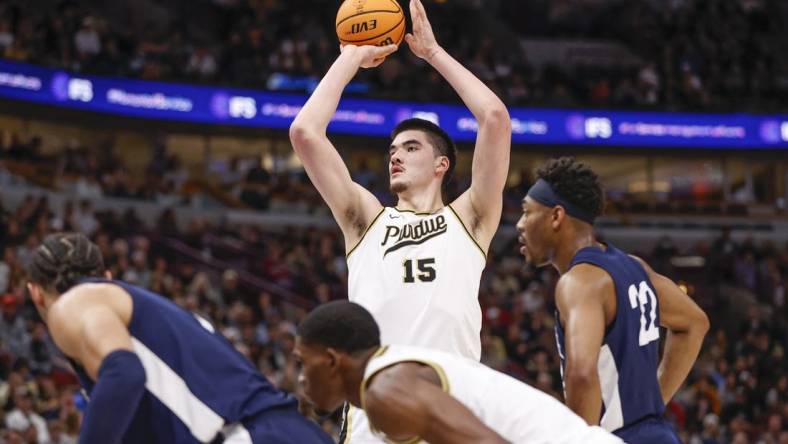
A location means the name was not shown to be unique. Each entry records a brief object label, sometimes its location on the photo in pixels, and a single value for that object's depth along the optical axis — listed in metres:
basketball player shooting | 10.13
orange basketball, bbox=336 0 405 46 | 11.65
